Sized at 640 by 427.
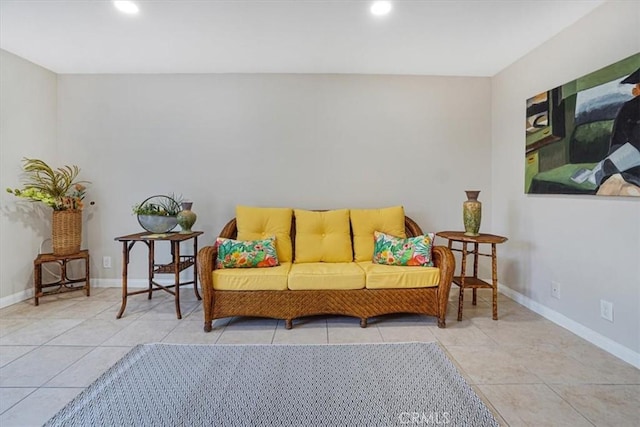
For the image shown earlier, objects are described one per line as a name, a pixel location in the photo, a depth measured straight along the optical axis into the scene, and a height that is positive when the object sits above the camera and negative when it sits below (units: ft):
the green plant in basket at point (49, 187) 10.11 +0.65
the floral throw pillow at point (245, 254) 8.72 -1.35
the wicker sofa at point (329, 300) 8.29 -2.53
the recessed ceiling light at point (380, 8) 7.45 +4.90
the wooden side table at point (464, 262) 8.72 -1.59
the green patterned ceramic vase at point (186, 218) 9.68 -0.36
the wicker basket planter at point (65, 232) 10.40 -0.87
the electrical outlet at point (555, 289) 8.60 -2.30
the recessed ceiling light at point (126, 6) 7.47 +4.92
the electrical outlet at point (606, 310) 7.08 -2.38
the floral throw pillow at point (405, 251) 8.84 -1.28
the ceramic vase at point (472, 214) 9.25 -0.21
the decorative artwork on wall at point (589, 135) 6.59 +1.80
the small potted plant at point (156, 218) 9.39 -0.35
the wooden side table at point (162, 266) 8.93 -1.54
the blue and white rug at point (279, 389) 4.96 -3.34
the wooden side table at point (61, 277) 10.05 -2.44
